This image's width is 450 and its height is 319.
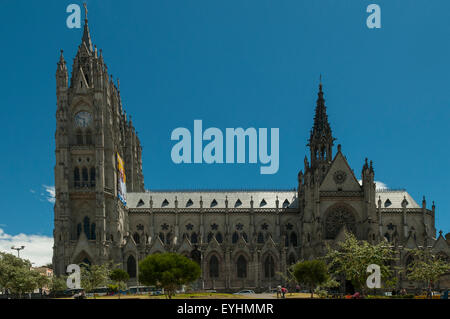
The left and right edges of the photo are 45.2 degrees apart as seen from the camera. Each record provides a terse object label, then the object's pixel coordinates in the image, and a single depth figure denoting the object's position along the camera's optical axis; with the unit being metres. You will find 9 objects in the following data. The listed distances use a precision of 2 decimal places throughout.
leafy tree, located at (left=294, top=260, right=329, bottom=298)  63.91
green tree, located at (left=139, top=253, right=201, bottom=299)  54.78
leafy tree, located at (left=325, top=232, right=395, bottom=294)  58.28
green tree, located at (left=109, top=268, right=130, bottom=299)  71.57
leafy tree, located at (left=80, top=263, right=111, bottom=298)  70.86
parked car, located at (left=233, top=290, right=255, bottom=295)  81.21
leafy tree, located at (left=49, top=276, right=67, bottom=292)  75.31
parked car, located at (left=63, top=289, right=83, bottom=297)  72.19
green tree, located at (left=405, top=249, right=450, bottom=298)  67.25
